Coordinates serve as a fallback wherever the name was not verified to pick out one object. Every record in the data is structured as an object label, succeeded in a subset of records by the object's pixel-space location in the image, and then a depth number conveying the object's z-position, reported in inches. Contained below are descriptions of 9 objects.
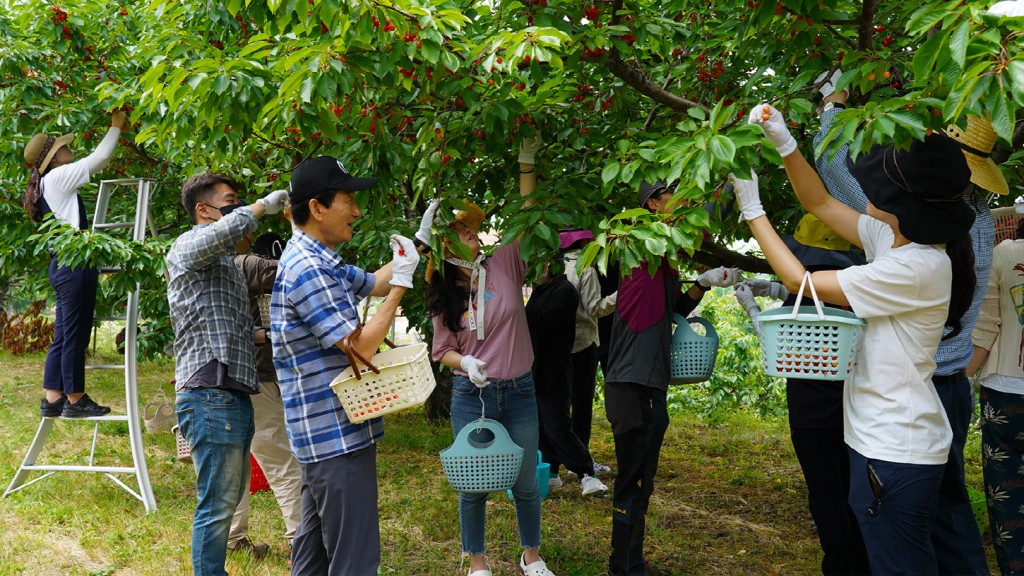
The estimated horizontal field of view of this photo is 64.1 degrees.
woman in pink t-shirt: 147.3
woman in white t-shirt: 95.0
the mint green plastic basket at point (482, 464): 136.8
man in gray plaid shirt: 124.0
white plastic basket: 106.1
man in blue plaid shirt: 105.8
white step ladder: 196.1
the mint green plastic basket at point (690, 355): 157.8
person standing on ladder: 193.5
